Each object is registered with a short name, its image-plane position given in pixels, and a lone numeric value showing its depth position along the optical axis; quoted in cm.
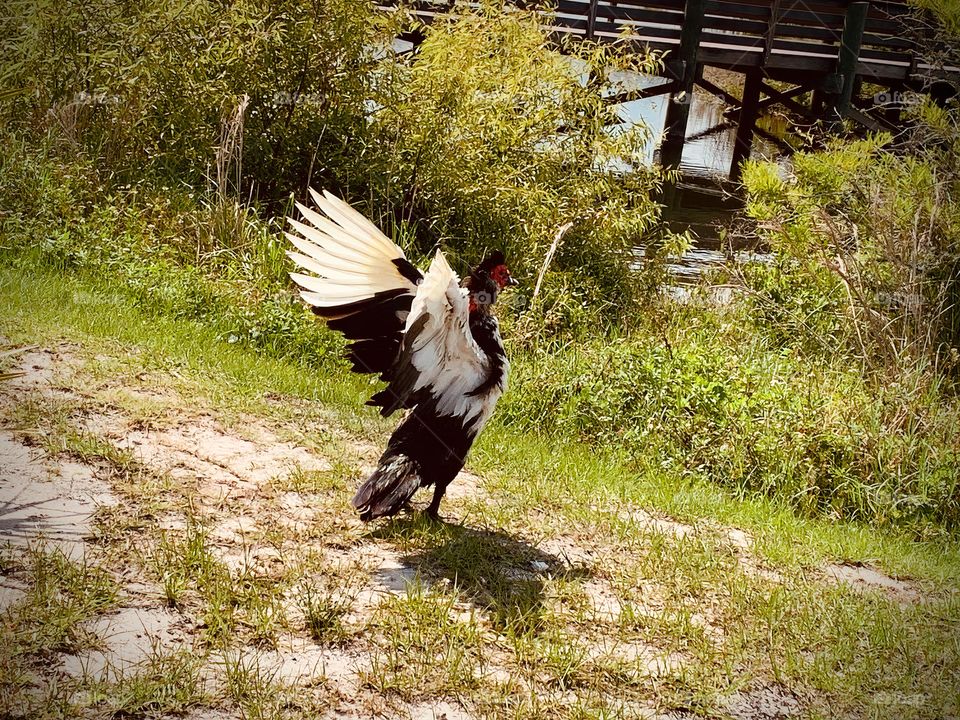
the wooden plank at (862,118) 1450
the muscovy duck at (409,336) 345
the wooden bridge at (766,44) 1358
